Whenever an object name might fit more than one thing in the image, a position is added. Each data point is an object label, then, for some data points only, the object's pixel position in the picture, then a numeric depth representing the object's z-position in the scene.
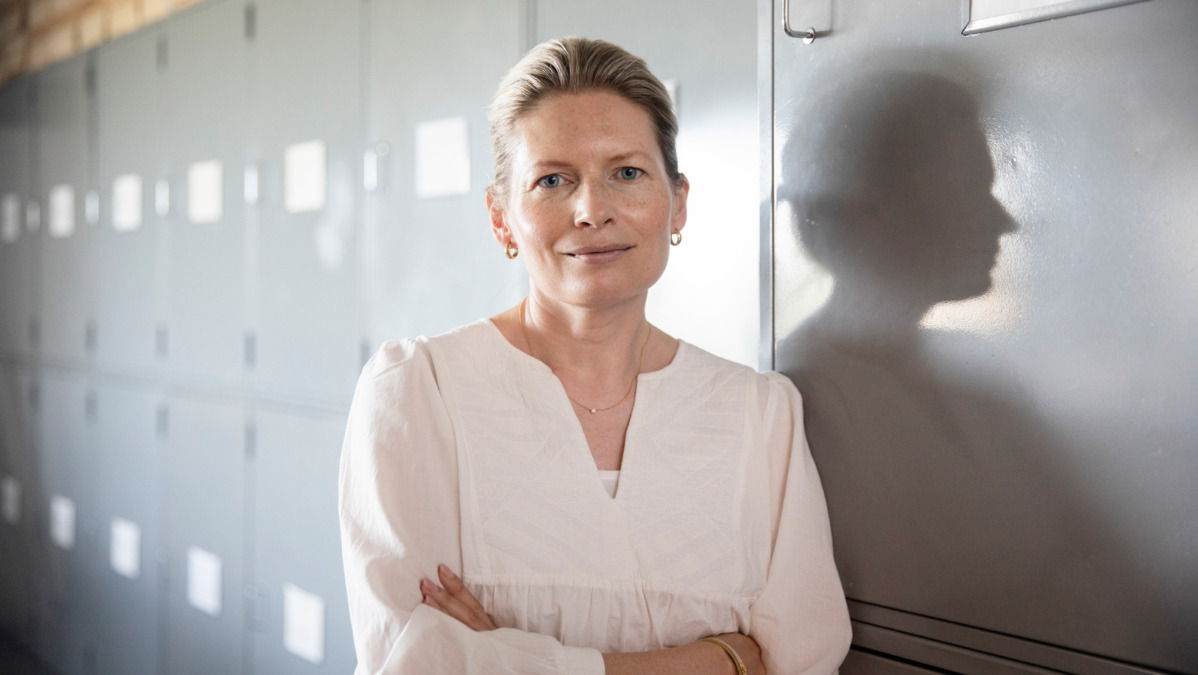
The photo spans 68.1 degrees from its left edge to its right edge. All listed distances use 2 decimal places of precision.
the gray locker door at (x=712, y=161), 1.51
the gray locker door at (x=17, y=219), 4.05
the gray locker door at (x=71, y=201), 3.67
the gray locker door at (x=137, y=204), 3.23
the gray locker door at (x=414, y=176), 1.96
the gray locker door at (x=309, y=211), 2.36
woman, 1.23
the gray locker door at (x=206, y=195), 2.79
